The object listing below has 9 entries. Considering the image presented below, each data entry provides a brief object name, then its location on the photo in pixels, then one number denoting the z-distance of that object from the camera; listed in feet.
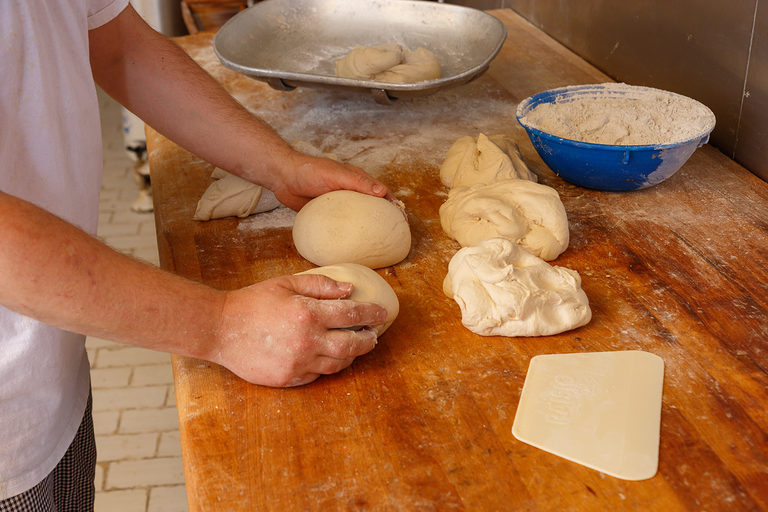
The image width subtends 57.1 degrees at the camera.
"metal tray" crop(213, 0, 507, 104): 7.39
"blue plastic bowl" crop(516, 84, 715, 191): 5.23
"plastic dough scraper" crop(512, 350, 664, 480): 3.40
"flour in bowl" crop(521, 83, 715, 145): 5.72
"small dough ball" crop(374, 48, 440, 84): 7.00
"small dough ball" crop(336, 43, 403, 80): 7.11
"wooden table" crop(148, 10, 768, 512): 3.26
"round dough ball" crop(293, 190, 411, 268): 4.77
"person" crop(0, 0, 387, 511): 3.28
